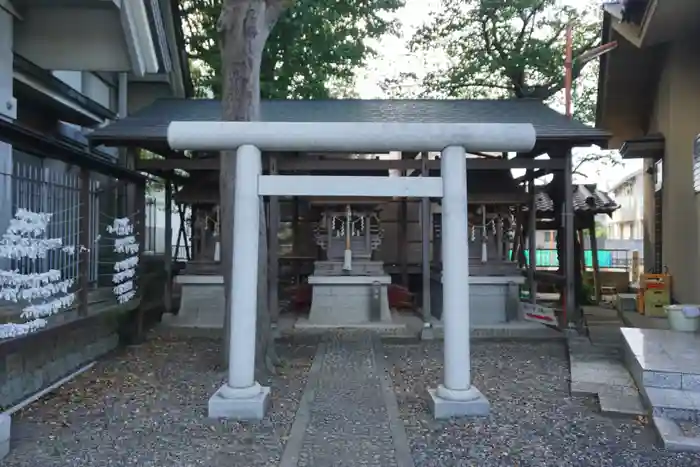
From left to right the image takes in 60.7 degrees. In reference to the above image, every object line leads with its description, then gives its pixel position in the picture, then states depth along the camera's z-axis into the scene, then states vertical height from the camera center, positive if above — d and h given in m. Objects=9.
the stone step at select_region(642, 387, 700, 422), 4.73 -1.30
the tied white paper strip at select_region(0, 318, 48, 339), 4.84 -0.71
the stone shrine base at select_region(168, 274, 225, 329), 10.05 -0.92
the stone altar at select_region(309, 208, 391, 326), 10.06 -0.61
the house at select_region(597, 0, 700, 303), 8.52 +2.30
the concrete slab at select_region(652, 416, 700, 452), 4.27 -1.43
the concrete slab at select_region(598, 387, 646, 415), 5.12 -1.41
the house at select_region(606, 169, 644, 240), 35.59 +2.28
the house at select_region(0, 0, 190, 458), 5.69 +0.91
